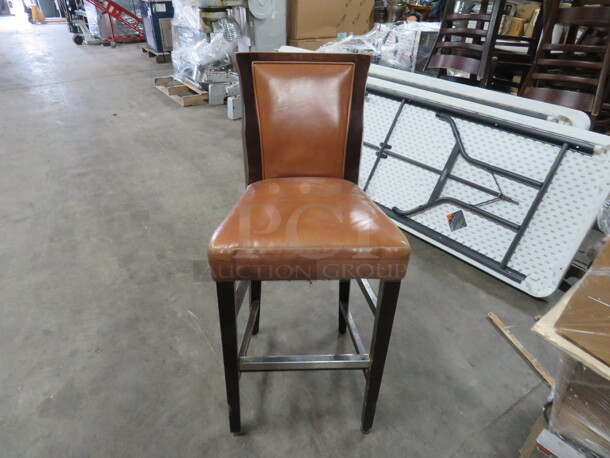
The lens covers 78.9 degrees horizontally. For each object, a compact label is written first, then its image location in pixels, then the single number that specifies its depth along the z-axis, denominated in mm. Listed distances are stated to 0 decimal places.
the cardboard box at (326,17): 3969
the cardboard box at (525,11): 3898
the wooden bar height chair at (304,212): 777
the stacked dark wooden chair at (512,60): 2473
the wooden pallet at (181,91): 3822
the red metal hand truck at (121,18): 5882
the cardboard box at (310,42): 4114
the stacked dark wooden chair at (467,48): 1913
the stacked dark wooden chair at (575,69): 1640
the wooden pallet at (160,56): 5520
